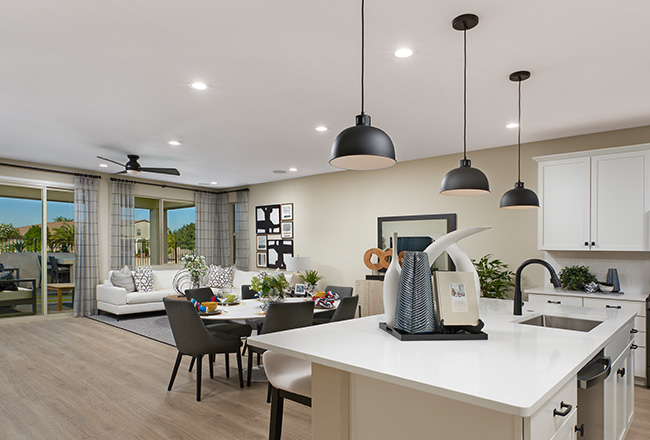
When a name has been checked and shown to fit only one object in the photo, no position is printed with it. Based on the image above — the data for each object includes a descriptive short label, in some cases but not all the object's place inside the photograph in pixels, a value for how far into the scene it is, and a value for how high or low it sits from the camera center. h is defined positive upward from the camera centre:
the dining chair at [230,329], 4.13 -1.14
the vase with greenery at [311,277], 7.34 -1.10
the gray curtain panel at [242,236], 9.34 -0.45
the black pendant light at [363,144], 1.91 +0.33
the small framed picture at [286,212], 8.54 +0.08
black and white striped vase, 1.90 -0.37
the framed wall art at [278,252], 8.57 -0.76
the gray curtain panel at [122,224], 7.80 -0.15
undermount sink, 2.53 -0.67
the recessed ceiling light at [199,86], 3.44 +1.08
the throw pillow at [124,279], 7.30 -1.11
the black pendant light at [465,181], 2.70 +0.22
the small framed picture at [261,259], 9.09 -0.94
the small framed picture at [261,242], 9.09 -0.58
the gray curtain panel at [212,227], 9.48 -0.26
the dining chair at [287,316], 3.54 -0.87
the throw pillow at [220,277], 8.15 -1.20
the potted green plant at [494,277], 5.36 -0.81
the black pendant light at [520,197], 3.29 +0.14
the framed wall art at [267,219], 8.83 -0.07
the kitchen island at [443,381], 1.27 -0.56
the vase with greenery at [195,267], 6.08 -0.76
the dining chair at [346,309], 3.74 -0.86
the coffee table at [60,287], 7.21 -1.24
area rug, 5.86 -1.72
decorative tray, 1.86 -0.54
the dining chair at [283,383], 2.12 -0.86
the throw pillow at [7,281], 6.77 -1.06
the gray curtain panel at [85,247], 7.30 -0.54
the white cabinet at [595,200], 4.23 +0.16
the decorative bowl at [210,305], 4.02 -0.87
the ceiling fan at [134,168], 6.07 +0.70
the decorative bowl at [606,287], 4.35 -0.76
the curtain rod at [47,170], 6.66 +0.78
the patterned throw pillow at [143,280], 7.55 -1.15
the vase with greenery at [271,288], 4.29 -0.74
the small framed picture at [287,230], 8.54 -0.29
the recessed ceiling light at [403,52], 2.82 +1.12
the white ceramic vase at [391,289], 2.04 -0.36
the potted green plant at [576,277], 4.56 -0.69
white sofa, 6.99 -1.39
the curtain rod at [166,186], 7.84 +0.65
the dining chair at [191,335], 3.54 -1.03
